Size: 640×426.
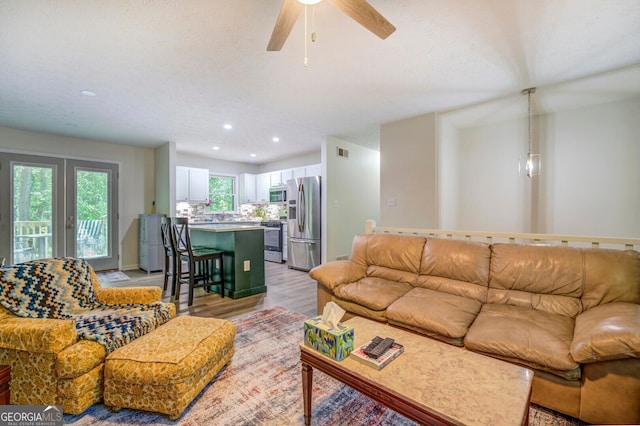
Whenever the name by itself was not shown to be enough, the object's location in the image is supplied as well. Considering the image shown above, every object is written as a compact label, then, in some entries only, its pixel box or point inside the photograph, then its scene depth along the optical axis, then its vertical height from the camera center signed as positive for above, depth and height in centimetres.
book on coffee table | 139 -75
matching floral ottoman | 156 -90
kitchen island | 379 -64
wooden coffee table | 110 -78
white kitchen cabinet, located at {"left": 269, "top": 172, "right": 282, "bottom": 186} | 703 +86
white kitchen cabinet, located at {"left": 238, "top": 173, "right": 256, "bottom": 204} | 763 +64
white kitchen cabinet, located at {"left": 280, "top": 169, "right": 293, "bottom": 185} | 676 +91
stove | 646 -67
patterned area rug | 160 -118
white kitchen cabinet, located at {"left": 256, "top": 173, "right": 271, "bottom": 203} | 739 +70
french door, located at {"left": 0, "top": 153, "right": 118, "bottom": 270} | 459 +8
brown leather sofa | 146 -71
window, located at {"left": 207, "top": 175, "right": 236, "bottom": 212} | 720 +50
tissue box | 148 -69
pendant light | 303 +53
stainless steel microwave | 666 +45
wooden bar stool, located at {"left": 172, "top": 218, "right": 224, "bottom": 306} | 346 -60
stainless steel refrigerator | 545 -24
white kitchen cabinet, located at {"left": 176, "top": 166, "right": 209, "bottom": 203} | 625 +65
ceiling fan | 144 +106
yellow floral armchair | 150 -80
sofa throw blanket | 171 -61
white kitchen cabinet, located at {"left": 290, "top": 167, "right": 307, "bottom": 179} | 644 +93
